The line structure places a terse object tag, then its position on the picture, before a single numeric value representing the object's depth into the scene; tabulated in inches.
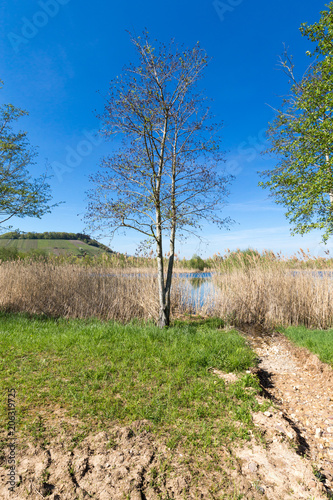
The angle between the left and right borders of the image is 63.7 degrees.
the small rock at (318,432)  134.3
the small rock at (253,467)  100.2
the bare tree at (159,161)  274.4
